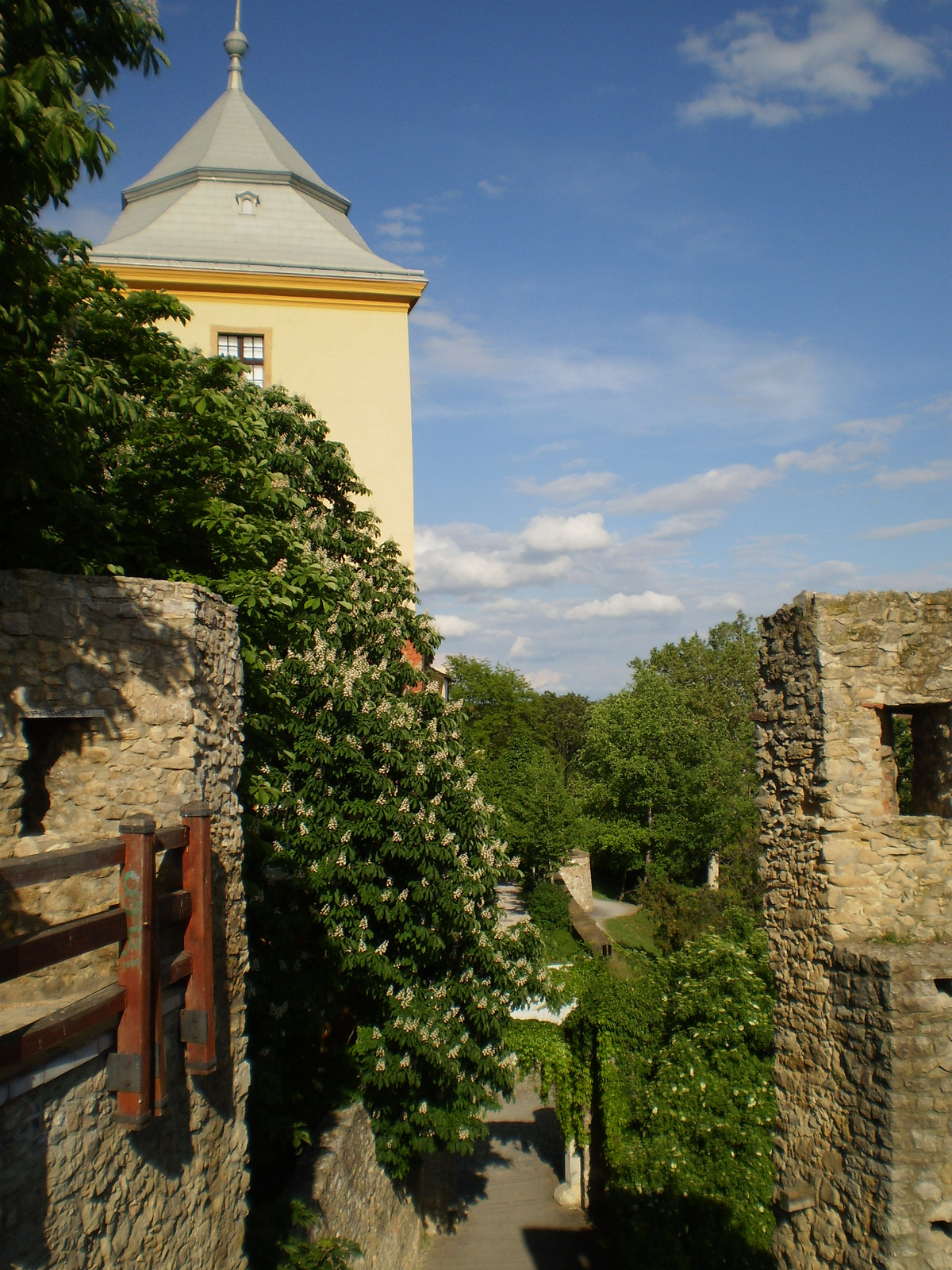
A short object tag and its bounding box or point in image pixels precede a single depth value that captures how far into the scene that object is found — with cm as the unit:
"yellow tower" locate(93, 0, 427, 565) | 1609
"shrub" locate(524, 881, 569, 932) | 2638
